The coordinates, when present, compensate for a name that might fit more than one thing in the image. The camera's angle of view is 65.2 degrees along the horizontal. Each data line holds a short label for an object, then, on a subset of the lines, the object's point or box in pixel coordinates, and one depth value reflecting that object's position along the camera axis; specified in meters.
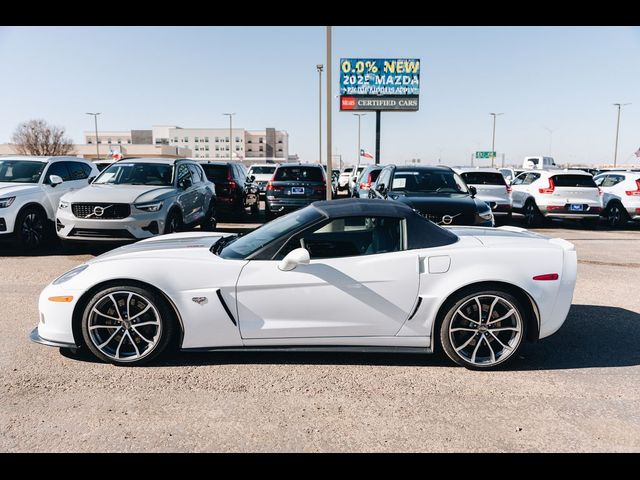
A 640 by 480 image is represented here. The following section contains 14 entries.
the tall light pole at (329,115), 13.43
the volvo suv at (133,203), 8.32
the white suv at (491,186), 13.97
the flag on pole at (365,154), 40.69
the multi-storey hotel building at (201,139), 130.25
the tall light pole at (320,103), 33.05
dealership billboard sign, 29.08
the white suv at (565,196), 13.52
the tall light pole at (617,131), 56.16
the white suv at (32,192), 9.08
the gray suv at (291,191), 13.24
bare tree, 70.75
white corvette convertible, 3.90
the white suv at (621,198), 14.20
